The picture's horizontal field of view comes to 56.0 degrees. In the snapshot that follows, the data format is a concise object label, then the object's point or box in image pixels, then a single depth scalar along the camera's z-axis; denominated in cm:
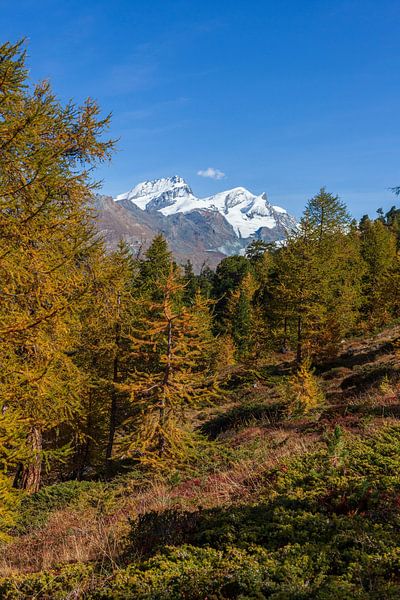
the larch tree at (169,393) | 1191
